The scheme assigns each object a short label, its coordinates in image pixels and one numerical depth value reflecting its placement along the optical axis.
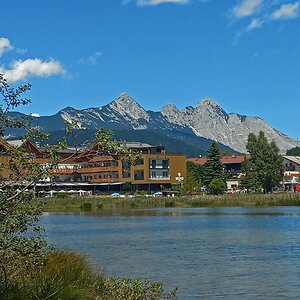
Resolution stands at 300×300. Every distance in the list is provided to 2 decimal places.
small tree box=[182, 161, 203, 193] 117.44
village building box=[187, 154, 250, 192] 160.00
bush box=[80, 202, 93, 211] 94.94
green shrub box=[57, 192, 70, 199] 103.02
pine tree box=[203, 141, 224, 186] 124.41
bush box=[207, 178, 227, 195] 111.69
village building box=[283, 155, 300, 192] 161.80
